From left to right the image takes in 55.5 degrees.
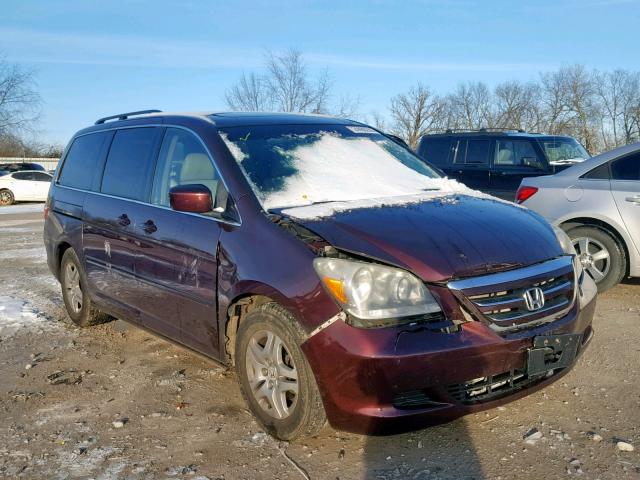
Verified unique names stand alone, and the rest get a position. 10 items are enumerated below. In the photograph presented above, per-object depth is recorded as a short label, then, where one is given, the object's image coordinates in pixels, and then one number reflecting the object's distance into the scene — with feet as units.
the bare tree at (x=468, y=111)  207.31
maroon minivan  9.23
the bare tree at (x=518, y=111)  197.16
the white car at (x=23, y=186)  80.74
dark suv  32.55
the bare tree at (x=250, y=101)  95.45
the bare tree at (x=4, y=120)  118.11
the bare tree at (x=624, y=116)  185.81
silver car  19.61
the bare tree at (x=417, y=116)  192.95
